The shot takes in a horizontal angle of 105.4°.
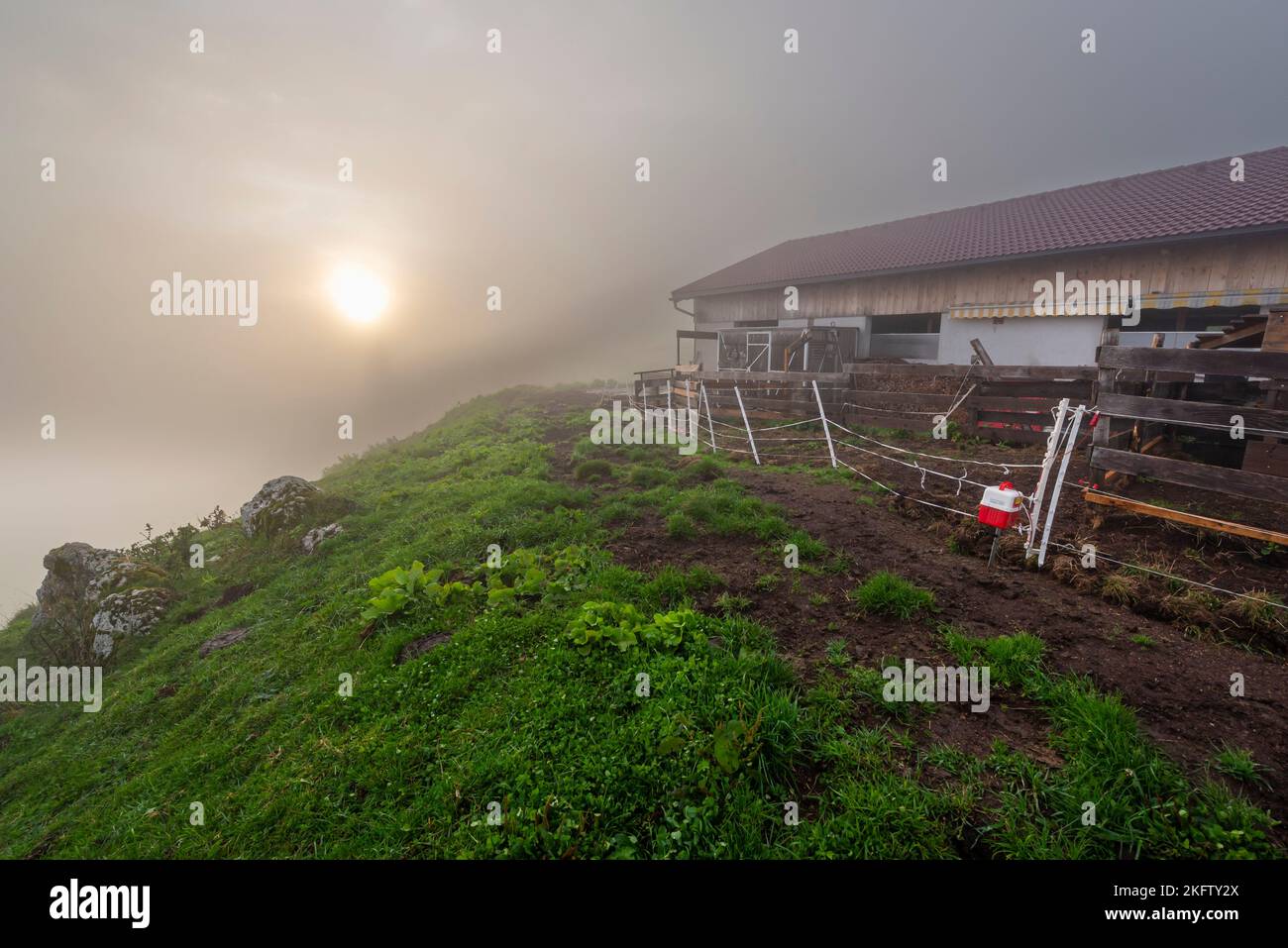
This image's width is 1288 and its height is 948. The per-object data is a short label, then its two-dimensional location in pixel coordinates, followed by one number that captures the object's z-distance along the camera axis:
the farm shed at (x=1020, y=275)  12.84
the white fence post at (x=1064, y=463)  5.27
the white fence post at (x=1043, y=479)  5.52
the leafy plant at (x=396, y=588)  5.73
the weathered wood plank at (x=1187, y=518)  5.09
